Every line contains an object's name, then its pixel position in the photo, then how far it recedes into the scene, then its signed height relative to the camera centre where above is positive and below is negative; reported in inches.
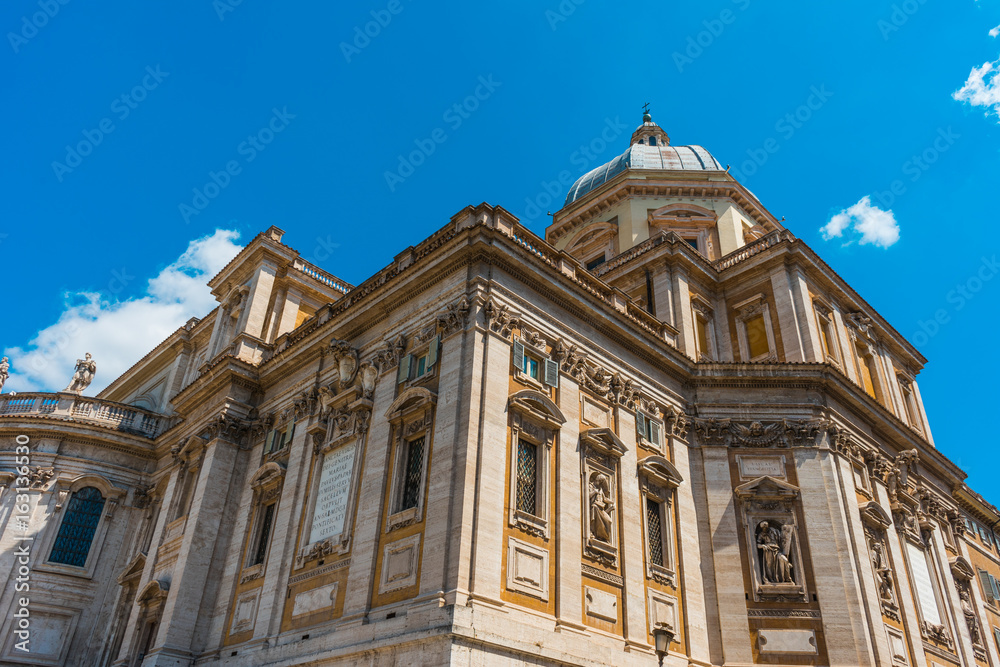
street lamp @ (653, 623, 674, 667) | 687.7 +140.2
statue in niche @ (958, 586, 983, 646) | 1032.2 +258.9
